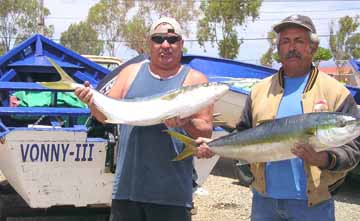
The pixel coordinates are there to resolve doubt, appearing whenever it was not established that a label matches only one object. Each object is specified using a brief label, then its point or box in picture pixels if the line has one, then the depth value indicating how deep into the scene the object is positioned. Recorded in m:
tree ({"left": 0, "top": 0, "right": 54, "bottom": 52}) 44.28
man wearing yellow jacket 2.88
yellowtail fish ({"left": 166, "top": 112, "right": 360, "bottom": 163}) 2.64
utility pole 37.31
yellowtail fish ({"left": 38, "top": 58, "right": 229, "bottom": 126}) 3.19
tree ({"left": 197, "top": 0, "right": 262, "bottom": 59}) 34.97
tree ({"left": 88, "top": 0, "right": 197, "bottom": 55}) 41.09
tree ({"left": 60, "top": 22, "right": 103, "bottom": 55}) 53.73
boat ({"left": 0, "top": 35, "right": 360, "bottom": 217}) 4.57
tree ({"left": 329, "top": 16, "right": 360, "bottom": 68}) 42.38
